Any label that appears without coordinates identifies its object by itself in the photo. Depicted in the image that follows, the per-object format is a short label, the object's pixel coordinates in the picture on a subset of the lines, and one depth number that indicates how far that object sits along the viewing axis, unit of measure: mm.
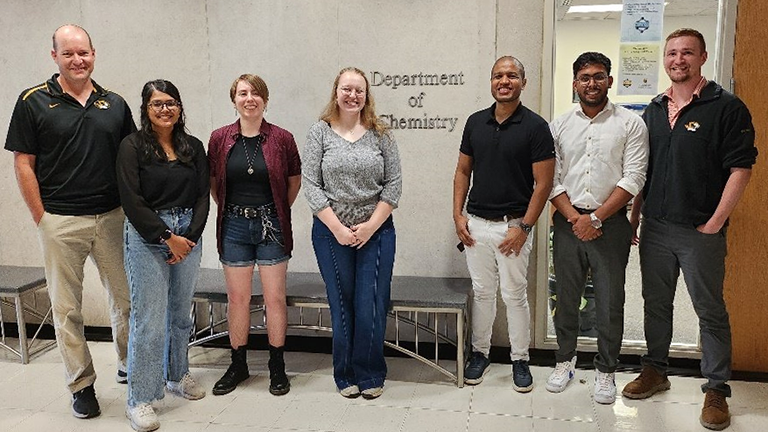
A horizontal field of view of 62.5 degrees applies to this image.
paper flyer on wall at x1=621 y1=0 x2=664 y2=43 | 3430
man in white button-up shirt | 2977
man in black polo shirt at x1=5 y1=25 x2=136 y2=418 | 2857
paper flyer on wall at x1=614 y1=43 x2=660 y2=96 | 3451
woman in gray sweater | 3066
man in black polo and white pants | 3084
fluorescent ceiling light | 3502
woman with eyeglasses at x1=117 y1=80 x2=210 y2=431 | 2793
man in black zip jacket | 2826
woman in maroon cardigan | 3113
